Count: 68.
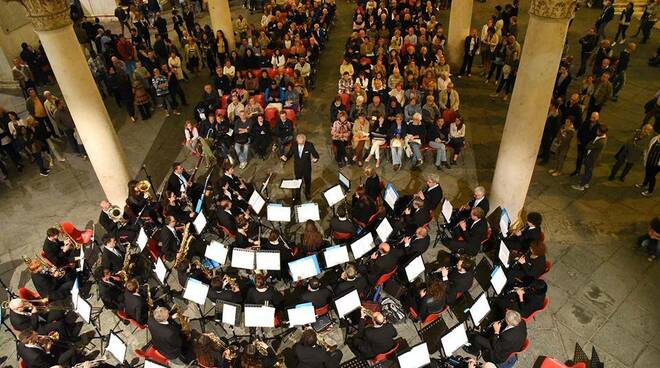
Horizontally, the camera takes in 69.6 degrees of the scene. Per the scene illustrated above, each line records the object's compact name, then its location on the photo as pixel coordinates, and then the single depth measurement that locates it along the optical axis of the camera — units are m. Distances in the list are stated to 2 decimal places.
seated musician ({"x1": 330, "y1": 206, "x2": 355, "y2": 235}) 8.16
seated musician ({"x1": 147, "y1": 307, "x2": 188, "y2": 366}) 6.39
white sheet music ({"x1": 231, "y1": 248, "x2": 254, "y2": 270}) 7.15
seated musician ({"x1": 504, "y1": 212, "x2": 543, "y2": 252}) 7.62
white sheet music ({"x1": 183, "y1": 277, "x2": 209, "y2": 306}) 6.79
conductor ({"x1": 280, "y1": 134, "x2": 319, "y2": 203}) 9.56
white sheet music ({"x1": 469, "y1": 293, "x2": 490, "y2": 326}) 6.41
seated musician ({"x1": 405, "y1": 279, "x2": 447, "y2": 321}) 6.76
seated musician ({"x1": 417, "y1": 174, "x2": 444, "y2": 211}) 8.69
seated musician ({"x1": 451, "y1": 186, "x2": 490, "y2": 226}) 8.30
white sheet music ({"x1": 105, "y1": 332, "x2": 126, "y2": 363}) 6.25
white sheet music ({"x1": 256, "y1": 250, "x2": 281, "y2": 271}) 7.18
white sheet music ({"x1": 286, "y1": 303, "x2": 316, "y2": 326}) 6.50
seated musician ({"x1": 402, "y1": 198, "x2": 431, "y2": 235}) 8.39
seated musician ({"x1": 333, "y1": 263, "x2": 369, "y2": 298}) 6.86
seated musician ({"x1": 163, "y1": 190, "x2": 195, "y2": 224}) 8.86
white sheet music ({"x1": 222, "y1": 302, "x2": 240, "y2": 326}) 6.55
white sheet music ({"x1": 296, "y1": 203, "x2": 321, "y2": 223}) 8.09
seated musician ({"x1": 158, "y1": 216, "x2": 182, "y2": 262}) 8.03
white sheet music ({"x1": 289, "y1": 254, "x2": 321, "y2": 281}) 7.07
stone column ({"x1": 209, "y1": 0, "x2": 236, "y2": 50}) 14.99
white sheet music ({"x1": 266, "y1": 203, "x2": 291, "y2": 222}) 8.02
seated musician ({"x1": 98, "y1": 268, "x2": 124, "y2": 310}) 7.20
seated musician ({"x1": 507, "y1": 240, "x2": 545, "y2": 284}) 7.11
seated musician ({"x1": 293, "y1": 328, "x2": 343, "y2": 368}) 6.05
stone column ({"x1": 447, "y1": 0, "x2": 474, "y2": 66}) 14.29
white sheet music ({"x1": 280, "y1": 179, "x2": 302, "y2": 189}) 8.73
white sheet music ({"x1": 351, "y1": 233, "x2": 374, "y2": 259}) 7.46
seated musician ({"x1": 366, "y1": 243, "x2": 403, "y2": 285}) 7.29
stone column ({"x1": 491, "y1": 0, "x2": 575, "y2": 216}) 6.79
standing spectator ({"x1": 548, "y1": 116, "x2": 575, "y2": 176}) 9.84
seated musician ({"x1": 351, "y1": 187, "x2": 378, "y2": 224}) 8.56
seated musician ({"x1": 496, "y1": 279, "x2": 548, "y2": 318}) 6.64
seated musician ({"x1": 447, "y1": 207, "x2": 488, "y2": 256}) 7.97
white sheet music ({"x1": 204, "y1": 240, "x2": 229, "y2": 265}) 7.38
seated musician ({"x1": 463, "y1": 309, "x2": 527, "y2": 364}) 6.08
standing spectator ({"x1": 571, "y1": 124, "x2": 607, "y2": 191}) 9.45
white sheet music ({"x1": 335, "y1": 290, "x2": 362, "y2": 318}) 6.66
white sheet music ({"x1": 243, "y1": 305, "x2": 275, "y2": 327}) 6.43
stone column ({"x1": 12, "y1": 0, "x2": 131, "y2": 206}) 7.68
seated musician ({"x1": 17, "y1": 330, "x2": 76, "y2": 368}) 6.31
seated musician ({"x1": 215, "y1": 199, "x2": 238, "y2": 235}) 8.30
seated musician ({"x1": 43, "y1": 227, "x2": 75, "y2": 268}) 8.07
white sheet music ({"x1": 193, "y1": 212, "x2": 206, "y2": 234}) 8.12
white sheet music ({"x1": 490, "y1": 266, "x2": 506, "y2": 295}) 6.91
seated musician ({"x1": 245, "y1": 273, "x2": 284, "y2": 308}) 6.80
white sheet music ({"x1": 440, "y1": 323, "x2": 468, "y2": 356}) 6.06
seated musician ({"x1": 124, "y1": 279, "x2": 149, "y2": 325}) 6.91
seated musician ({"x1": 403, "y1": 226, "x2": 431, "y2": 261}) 7.64
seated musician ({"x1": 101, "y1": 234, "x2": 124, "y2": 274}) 7.76
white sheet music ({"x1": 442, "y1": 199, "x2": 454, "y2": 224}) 8.35
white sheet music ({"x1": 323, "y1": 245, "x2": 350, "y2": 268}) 7.29
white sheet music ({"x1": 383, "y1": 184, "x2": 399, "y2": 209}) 8.67
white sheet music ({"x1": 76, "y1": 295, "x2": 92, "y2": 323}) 6.85
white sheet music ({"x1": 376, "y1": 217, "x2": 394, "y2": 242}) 7.74
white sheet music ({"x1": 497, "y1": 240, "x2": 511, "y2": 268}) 7.26
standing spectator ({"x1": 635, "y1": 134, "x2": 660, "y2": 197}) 9.30
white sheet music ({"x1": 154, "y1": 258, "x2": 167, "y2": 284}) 7.30
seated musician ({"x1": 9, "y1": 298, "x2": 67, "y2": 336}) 6.91
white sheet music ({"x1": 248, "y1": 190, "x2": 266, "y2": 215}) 8.54
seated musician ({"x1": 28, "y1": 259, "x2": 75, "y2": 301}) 7.57
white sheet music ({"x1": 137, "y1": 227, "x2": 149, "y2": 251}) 7.76
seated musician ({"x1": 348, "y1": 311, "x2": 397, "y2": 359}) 6.23
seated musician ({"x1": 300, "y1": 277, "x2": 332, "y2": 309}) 6.84
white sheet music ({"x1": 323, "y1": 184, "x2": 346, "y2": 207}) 8.38
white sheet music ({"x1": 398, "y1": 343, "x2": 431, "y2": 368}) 5.85
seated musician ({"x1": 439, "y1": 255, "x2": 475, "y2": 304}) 6.96
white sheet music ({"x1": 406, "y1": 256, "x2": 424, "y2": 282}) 7.10
